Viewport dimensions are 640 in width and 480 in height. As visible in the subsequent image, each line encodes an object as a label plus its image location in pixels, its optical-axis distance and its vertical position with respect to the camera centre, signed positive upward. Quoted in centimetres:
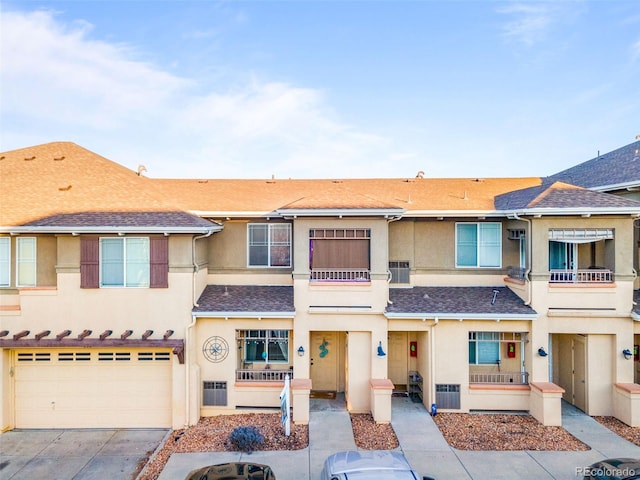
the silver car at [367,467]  636 -407
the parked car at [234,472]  693 -441
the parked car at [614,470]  688 -440
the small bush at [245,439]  910 -488
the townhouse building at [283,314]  1087 -216
